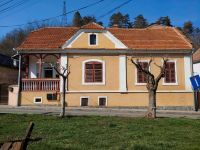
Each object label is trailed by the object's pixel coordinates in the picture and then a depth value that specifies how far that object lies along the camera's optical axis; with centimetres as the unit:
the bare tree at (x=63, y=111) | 1789
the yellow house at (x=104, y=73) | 2905
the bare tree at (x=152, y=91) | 1839
